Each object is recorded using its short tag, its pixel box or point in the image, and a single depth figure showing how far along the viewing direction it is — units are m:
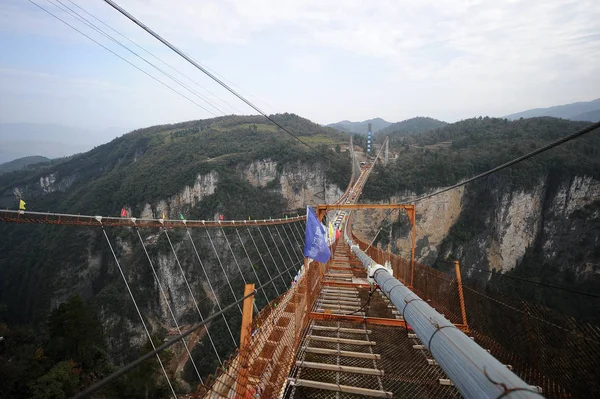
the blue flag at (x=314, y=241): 6.36
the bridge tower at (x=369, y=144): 84.91
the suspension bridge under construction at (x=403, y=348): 2.38
